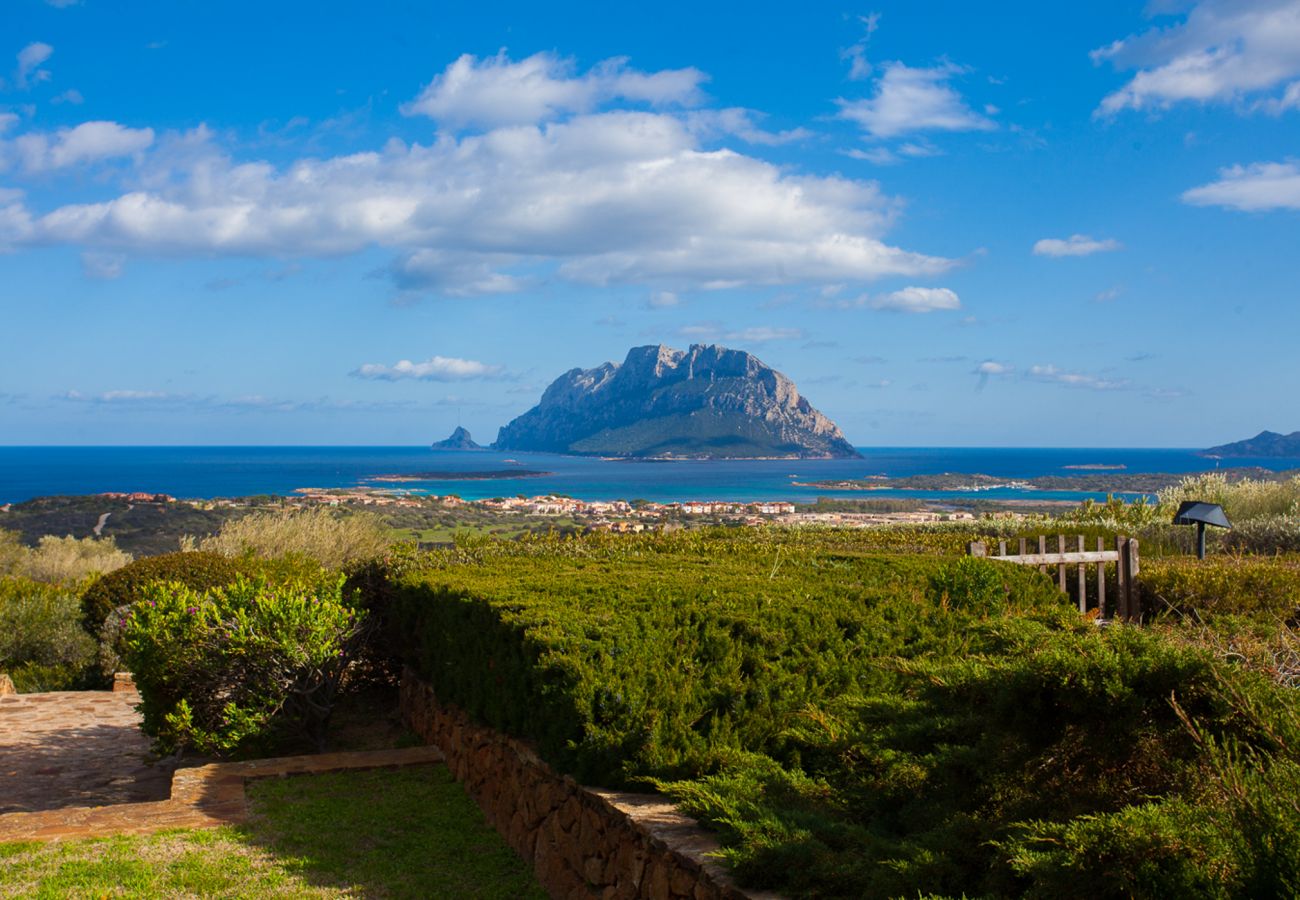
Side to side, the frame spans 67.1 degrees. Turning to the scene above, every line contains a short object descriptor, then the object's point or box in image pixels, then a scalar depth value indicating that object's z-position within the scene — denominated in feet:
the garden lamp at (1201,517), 34.78
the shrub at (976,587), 23.07
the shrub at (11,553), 71.87
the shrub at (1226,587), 26.45
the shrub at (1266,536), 41.16
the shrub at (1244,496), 50.42
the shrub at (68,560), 74.33
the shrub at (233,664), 25.16
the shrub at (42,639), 44.11
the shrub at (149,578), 40.52
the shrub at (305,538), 61.46
